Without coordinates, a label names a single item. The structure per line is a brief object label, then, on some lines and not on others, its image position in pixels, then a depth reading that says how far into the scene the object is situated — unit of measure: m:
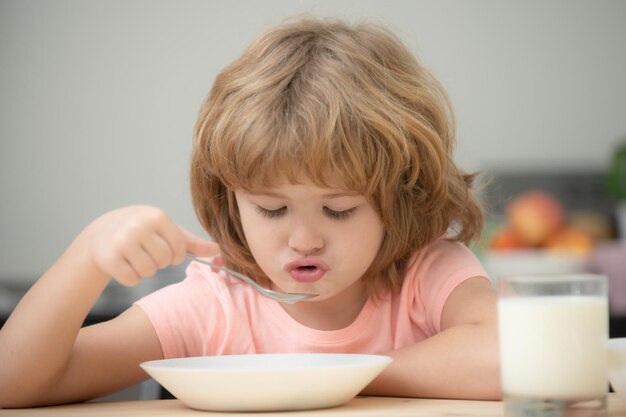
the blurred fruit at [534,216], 3.98
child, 1.50
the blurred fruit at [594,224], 4.22
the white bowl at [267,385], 1.33
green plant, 3.70
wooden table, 1.35
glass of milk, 1.23
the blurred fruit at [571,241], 3.92
